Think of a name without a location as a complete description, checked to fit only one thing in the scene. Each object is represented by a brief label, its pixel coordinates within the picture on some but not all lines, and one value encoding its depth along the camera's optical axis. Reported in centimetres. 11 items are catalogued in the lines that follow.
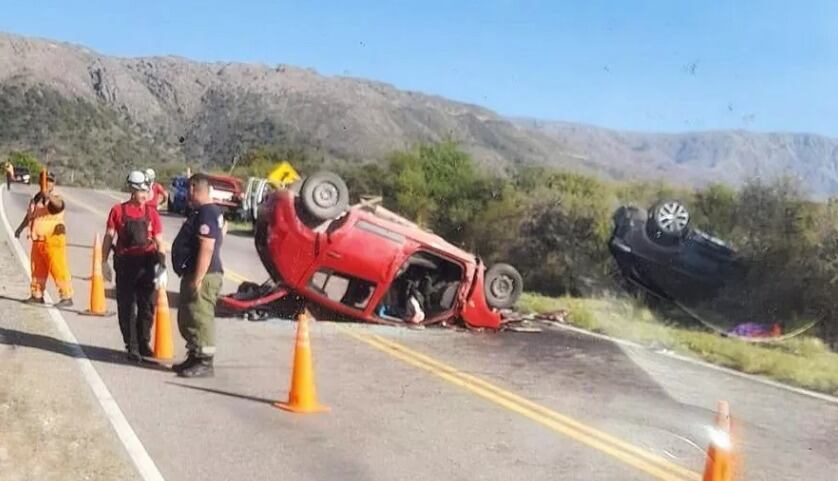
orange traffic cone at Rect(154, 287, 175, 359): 1059
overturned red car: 1327
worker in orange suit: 1372
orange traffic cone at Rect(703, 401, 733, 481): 550
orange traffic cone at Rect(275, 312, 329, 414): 864
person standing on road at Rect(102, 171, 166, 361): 1048
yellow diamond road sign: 2738
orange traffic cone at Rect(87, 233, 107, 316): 1348
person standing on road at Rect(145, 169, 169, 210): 1140
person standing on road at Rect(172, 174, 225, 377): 958
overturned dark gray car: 1850
